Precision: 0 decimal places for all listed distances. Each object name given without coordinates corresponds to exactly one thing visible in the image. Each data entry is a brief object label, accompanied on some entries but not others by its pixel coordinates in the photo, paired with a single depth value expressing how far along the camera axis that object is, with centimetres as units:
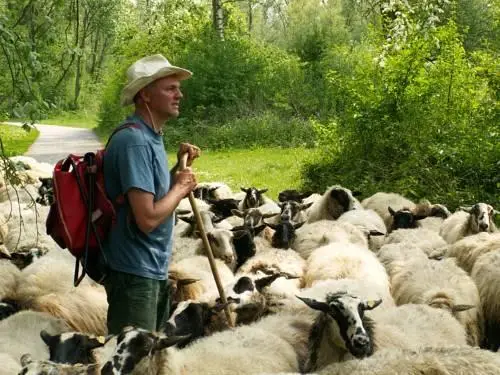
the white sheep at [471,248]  691
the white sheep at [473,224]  806
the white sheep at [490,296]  598
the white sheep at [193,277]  625
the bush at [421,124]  1124
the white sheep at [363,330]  455
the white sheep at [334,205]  995
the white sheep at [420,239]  795
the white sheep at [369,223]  858
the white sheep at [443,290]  575
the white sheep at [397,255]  710
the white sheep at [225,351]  362
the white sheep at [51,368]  358
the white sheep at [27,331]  486
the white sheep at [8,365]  438
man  362
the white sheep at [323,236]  799
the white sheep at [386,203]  1024
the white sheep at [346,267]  646
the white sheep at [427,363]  382
